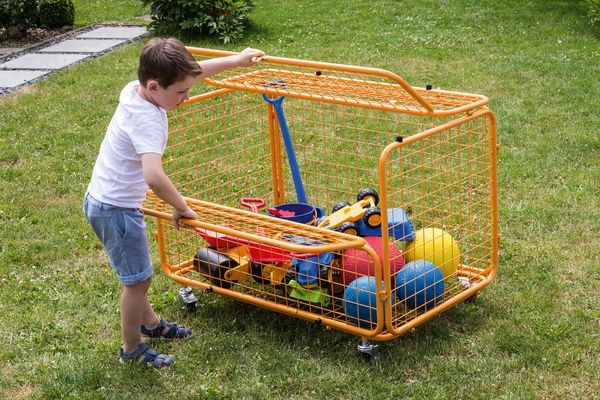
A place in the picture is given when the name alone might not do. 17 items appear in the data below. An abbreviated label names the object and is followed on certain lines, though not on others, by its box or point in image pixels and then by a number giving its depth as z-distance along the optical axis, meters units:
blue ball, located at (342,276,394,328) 3.82
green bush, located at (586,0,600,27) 9.41
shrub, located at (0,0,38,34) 10.23
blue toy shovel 4.49
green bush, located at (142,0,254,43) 9.76
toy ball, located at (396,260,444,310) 3.95
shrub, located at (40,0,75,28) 10.83
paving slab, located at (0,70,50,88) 8.56
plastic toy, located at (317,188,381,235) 4.07
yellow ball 4.12
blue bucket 4.42
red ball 3.96
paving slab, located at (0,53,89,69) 9.16
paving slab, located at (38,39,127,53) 9.79
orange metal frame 3.61
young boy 3.43
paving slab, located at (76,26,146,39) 10.42
